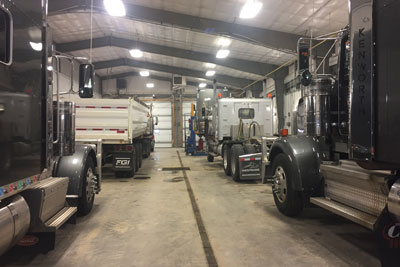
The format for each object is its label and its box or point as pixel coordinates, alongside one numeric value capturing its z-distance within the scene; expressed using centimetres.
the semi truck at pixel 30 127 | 221
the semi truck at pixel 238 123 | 956
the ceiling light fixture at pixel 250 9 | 881
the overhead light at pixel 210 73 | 1978
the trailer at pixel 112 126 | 818
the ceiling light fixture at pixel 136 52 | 1510
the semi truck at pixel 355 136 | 238
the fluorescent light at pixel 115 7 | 888
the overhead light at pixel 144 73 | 2227
